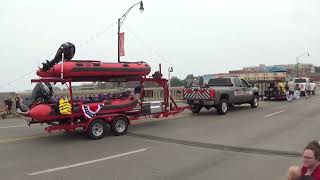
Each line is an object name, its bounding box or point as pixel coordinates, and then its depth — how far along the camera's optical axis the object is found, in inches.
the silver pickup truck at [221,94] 876.6
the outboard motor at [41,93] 563.2
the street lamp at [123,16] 1234.6
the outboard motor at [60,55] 565.5
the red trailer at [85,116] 532.4
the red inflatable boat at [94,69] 551.2
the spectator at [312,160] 190.7
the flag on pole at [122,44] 1212.6
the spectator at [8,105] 1001.9
